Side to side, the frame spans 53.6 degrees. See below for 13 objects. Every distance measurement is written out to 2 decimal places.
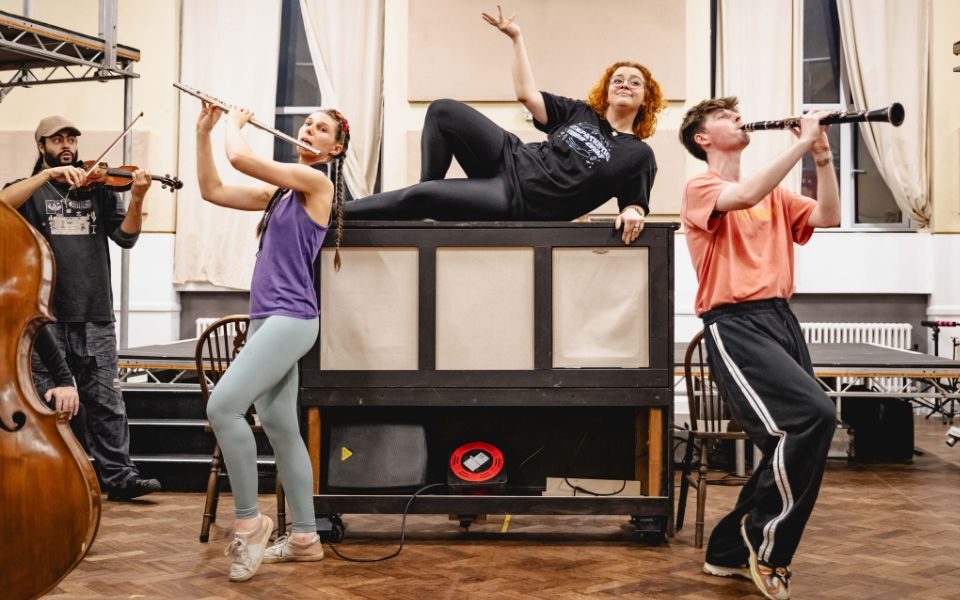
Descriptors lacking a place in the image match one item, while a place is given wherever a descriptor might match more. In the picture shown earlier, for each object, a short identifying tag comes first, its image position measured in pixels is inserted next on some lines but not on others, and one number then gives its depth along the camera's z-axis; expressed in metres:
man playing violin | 3.90
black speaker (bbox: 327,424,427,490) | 3.27
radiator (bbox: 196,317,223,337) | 7.27
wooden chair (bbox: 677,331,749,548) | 3.28
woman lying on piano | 3.23
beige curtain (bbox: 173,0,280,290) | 7.27
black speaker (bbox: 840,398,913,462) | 5.29
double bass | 1.79
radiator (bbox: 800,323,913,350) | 7.14
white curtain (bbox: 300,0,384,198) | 7.24
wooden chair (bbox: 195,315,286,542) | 3.31
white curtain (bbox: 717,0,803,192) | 7.07
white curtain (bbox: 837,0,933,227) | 7.13
